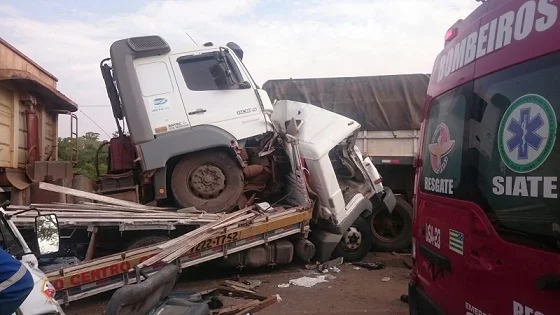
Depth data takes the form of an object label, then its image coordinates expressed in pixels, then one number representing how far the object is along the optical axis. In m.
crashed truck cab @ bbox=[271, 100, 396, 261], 7.51
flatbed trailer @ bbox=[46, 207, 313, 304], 5.43
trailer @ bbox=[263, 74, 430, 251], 9.04
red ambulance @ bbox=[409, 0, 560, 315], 2.08
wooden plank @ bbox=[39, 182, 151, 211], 6.41
